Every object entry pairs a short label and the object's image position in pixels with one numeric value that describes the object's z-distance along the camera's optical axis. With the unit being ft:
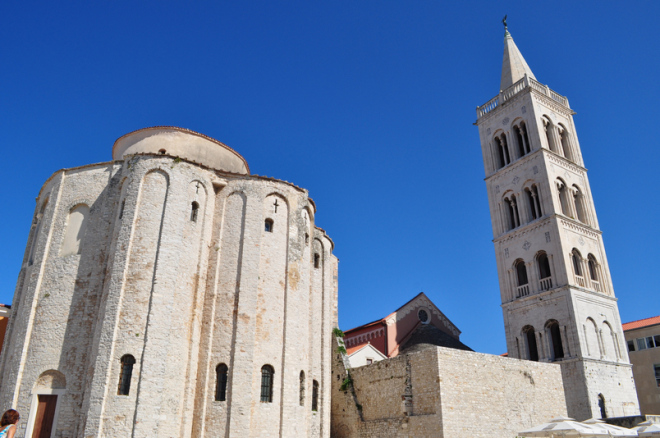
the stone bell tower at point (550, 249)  98.27
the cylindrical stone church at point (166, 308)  64.23
